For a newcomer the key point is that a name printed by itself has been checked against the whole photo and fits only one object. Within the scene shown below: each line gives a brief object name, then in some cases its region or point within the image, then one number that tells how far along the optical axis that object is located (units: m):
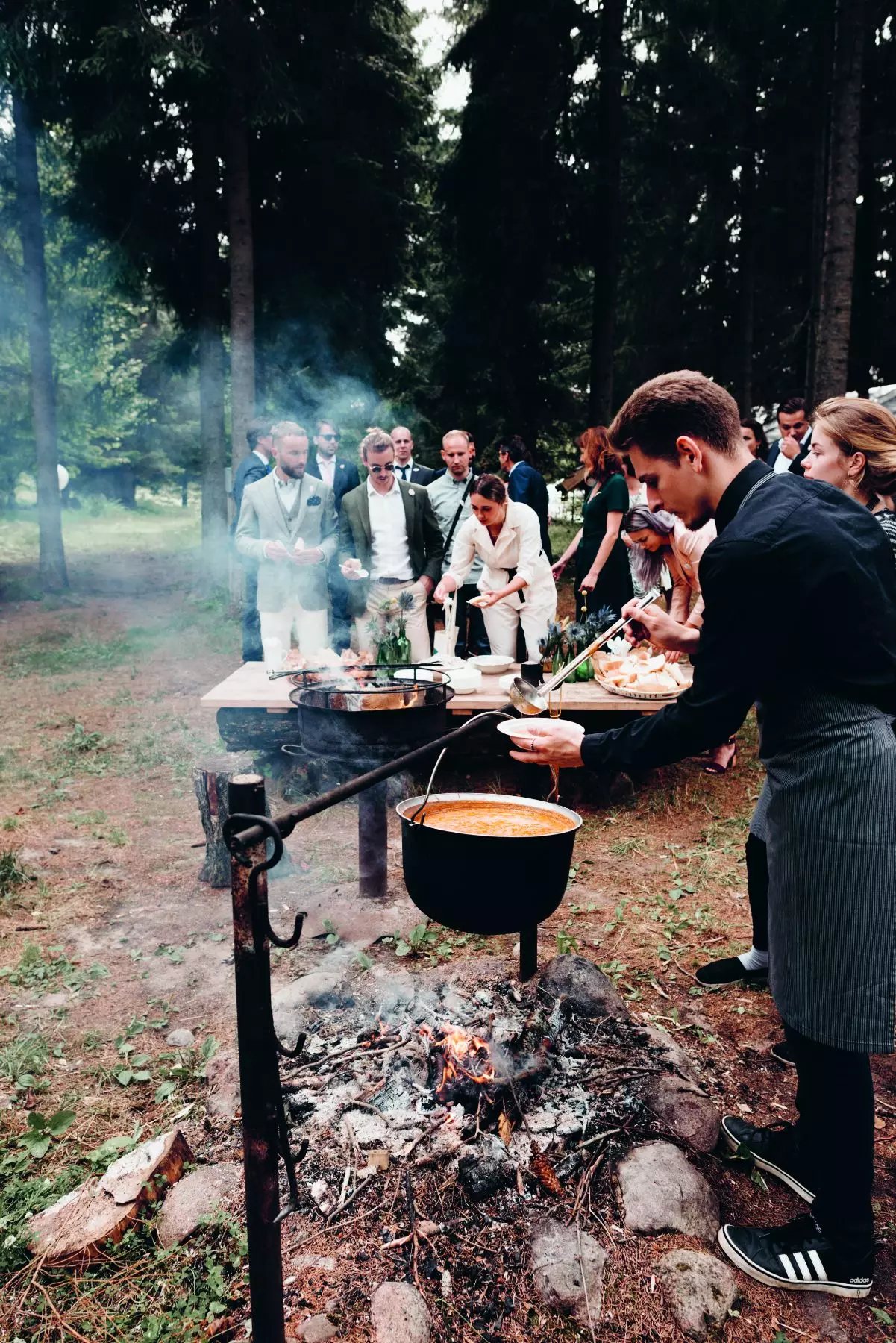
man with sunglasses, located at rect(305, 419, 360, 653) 8.38
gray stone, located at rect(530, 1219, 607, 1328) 2.19
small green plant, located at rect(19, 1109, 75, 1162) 2.76
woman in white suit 6.58
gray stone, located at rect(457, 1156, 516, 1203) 2.47
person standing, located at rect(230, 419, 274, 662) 7.47
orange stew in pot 2.68
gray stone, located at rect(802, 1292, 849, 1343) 2.19
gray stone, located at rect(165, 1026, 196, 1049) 3.36
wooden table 5.61
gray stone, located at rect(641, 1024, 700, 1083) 3.04
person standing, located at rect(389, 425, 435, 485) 8.34
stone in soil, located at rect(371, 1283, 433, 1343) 2.07
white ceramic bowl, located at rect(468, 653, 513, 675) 6.33
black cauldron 2.35
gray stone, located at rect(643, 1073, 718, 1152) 2.75
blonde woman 3.19
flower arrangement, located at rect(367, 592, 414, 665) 5.82
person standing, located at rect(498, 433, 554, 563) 8.20
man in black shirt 1.99
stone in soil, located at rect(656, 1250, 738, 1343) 2.18
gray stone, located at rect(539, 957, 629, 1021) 3.25
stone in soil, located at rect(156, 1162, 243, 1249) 2.39
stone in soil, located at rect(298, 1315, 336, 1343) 2.08
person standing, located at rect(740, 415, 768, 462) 8.27
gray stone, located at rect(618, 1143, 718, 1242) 2.42
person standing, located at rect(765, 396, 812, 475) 7.92
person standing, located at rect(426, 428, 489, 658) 7.71
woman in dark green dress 7.68
